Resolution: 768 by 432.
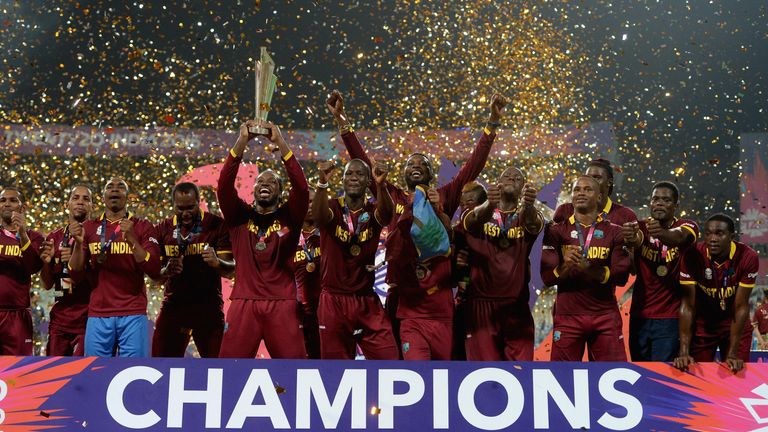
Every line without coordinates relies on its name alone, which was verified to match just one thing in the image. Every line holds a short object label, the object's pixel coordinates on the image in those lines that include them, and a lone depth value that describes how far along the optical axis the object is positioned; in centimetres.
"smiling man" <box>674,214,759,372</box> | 931
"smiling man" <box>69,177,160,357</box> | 1015
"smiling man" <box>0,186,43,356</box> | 1124
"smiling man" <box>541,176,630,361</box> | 944
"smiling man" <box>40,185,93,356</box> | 1105
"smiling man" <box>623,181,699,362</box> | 987
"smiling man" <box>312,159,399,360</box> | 962
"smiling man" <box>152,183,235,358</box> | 1061
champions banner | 715
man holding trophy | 937
